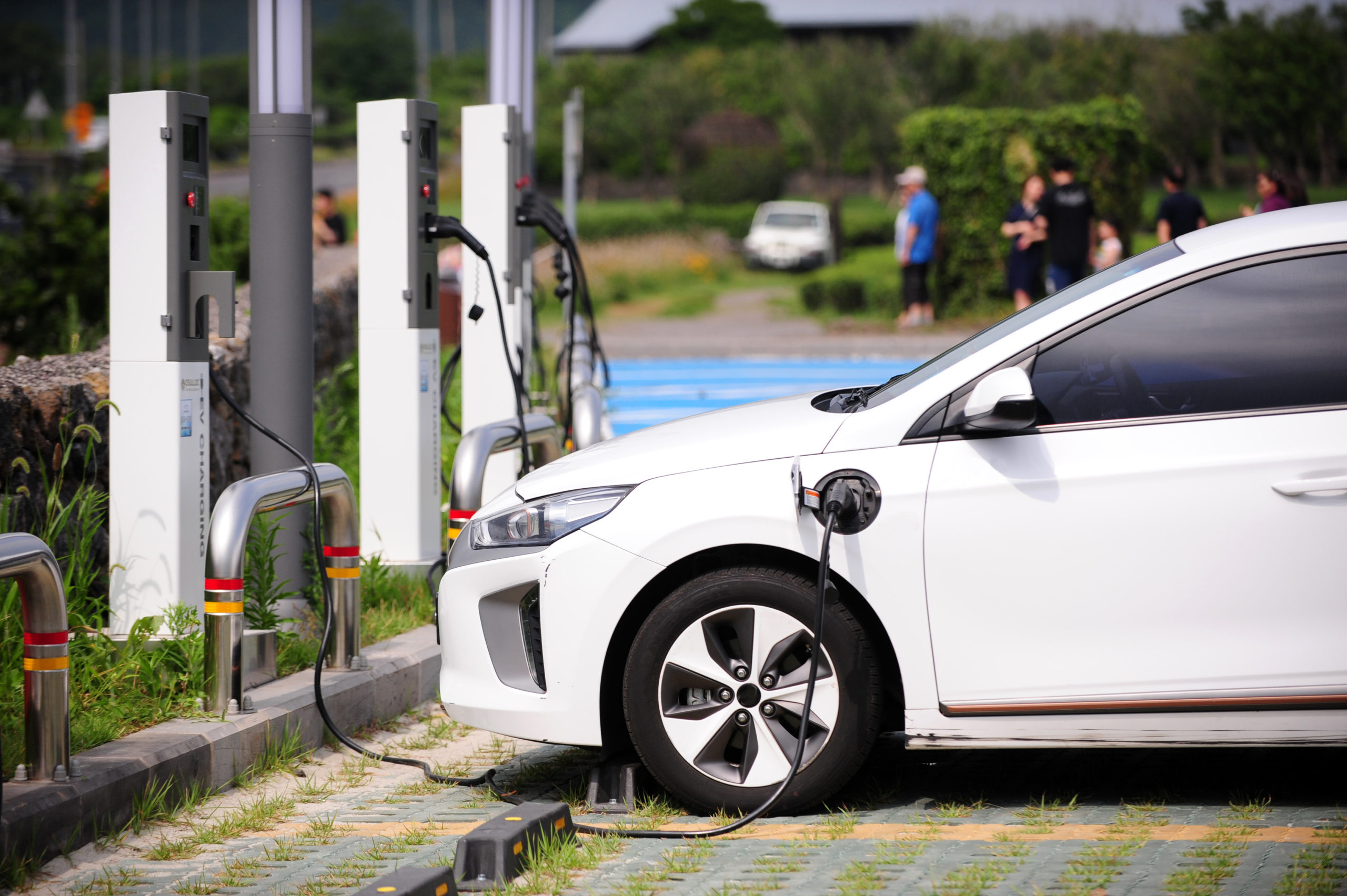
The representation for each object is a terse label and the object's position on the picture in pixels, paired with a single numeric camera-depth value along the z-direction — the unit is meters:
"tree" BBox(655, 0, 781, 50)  161.50
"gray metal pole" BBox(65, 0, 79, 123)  139.62
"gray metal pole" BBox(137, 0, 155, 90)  155.25
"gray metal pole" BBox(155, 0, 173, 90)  172.12
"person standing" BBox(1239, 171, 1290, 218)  23.06
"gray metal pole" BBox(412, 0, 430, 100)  139.00
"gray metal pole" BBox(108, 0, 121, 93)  152.12
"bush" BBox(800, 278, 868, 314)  53.97
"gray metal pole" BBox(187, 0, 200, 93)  173.25
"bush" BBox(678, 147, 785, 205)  99.37
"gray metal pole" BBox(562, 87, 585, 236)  42.81
